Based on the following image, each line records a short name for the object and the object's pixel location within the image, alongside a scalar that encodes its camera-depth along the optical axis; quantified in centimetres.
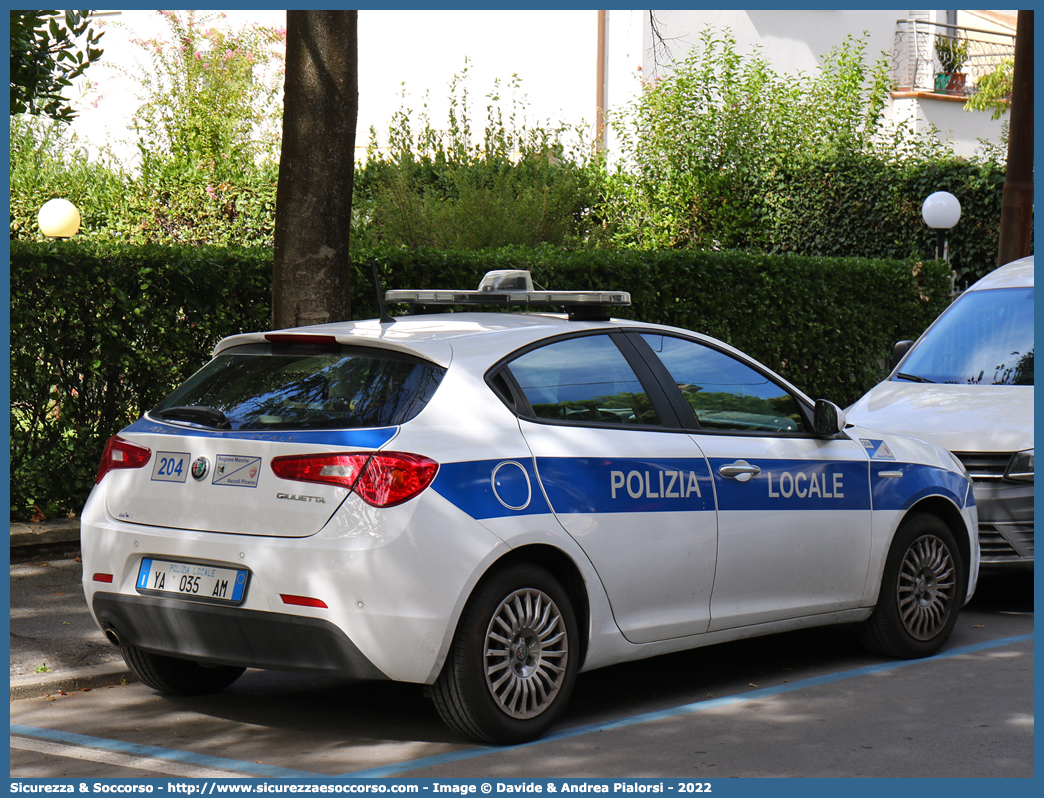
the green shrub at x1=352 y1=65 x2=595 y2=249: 1595
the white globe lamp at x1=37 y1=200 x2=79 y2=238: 1789
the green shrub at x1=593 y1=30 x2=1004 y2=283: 2053
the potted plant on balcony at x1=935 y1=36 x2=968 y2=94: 2977
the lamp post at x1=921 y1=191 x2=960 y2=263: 1727
